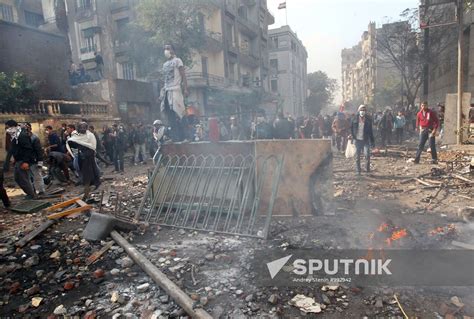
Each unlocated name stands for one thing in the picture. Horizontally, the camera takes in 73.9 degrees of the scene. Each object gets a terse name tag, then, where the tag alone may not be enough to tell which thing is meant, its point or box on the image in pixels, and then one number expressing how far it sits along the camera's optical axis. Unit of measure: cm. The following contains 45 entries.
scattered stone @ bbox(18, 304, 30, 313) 318
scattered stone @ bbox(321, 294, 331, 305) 290
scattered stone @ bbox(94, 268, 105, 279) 364
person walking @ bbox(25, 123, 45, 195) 746
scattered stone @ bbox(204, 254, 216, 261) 388
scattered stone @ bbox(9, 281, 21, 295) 352
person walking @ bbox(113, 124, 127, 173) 1176
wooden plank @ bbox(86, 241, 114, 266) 400
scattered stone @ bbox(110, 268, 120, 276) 369
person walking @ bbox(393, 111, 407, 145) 1565
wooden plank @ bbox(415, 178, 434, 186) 663
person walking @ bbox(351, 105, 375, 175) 802
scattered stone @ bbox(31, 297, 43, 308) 324
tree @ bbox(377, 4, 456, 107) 2191
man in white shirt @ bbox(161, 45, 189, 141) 614
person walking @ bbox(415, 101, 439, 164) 857
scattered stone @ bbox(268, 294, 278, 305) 293
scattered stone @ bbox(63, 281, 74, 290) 348
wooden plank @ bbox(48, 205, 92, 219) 550
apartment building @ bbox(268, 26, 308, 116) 4816
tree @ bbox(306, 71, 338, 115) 5581
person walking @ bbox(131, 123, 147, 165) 1369
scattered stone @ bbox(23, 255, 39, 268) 407
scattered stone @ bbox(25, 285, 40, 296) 346
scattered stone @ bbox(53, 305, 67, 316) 307
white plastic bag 911
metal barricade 490
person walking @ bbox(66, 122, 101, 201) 654
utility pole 1138
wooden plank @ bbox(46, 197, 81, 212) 626
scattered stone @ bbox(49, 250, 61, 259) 425
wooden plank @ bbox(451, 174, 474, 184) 636
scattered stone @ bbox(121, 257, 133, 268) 385
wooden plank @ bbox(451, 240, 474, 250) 363
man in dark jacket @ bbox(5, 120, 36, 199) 718
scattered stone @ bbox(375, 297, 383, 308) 280
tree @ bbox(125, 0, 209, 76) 2067
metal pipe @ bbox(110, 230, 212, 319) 276
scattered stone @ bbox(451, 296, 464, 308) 272
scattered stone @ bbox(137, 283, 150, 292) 332
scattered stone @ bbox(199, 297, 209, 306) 297
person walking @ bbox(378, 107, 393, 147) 1396
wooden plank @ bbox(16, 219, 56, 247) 464
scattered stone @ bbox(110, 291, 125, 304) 316
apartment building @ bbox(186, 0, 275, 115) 2650
